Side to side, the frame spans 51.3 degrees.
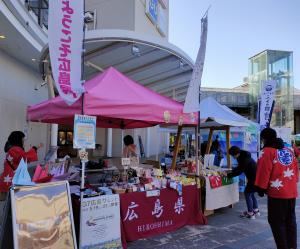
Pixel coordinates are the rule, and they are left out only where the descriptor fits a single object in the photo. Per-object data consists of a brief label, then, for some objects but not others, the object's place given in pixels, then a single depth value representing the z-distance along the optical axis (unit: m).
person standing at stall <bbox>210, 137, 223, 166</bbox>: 10.02
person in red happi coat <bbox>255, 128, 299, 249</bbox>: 3.86
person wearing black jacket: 5.90
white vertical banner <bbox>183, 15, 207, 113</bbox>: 5.32
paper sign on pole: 3.88
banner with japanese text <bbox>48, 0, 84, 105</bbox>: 3.56
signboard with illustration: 2.99
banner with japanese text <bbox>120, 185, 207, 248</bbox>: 4.67
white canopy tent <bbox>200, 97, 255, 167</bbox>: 6.94
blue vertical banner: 18.27
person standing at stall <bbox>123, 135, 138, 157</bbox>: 6.92
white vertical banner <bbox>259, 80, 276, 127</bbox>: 9.24
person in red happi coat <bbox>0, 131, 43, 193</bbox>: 4.80
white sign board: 3.98
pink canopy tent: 4.25
